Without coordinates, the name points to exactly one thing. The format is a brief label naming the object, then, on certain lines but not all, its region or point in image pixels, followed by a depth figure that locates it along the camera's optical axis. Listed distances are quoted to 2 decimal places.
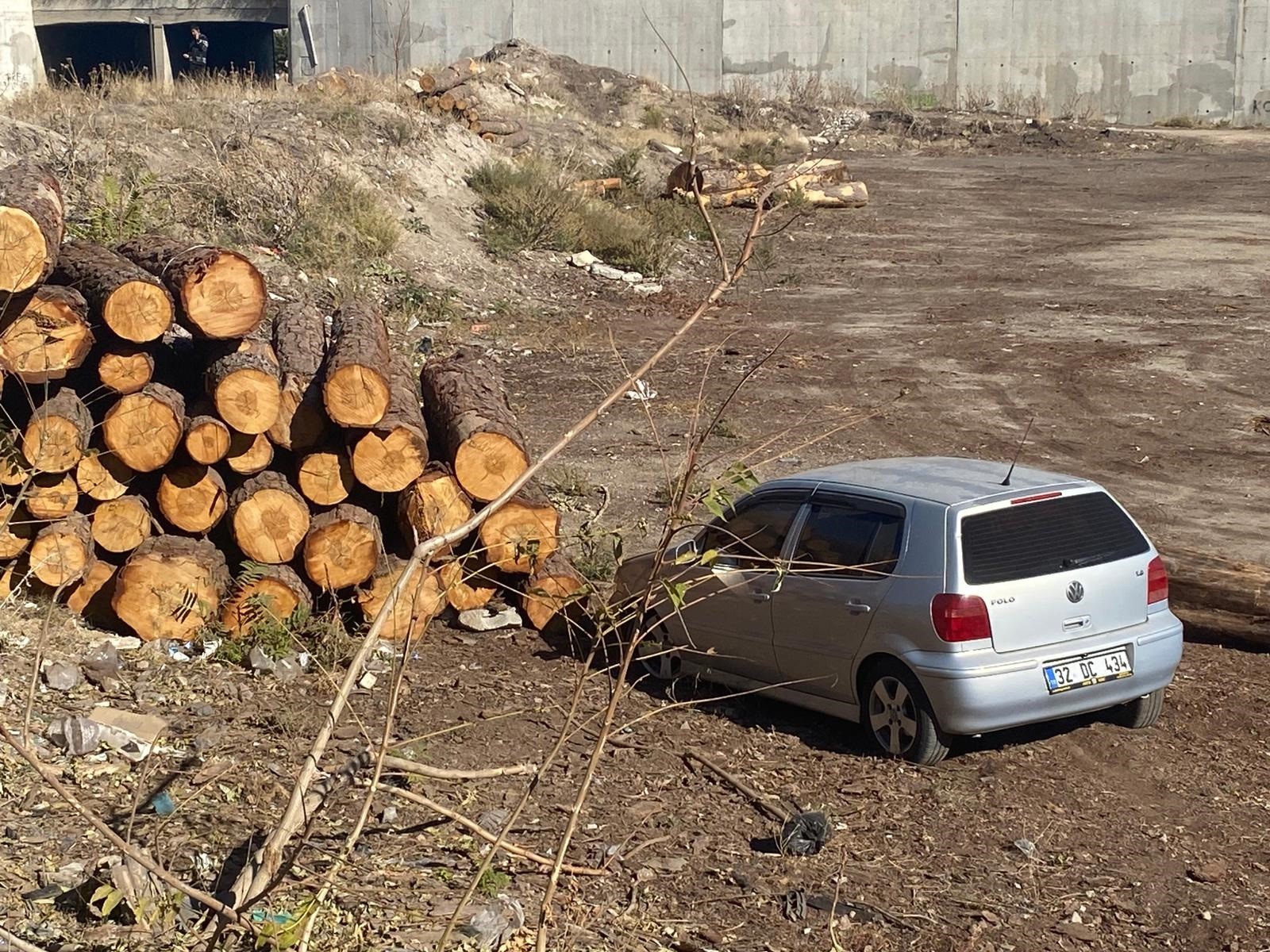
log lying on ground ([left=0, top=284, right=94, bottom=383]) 7.66
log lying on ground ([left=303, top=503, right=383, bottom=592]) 8.41
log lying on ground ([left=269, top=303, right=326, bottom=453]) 8.52
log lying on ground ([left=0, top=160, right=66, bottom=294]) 7.51
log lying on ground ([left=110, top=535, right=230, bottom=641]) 8.16
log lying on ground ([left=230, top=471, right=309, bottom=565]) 8.30
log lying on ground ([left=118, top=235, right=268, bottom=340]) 8.39
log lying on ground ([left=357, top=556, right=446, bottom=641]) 8.30
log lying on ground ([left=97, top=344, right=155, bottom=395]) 8.11
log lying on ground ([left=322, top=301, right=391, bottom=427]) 8.22
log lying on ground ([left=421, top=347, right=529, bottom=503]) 8.66
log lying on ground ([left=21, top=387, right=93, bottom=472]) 7.70
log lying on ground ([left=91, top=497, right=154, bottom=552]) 8.24
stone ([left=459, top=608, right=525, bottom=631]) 8.97
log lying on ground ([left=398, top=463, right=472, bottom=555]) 8.49
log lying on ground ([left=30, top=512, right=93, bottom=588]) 7.98
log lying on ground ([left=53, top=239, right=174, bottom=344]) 8.00
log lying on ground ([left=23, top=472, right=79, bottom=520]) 7.93
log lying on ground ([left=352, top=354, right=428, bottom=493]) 8.45
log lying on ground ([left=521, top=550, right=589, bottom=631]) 8.91
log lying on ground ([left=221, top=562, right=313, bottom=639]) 8.27
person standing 44.25
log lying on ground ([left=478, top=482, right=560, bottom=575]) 8.63
